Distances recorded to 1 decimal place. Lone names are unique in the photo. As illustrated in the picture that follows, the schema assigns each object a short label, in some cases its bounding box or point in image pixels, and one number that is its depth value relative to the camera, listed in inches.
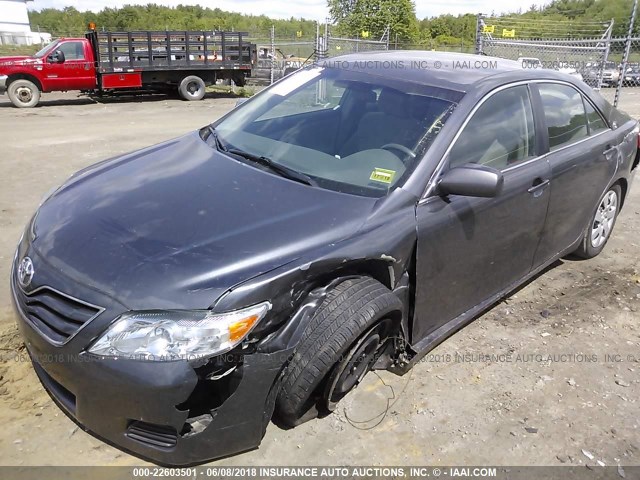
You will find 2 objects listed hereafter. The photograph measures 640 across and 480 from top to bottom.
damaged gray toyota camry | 81.8
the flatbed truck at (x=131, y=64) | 544.4
